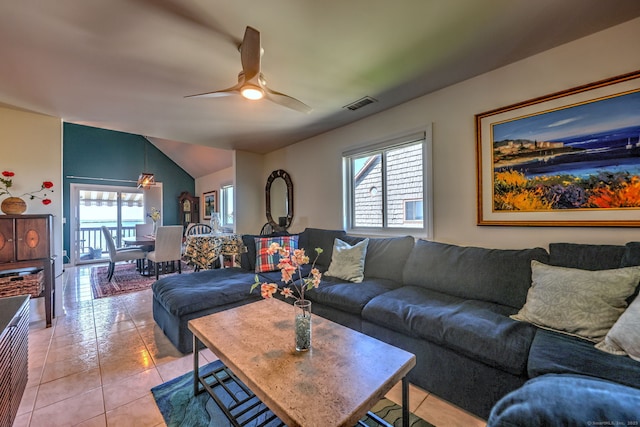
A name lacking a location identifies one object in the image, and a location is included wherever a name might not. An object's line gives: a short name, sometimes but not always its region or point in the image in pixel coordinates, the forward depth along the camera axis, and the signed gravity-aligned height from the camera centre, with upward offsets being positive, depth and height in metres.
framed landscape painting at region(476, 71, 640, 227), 1.73 +0.40
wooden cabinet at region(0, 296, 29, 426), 1.19 -0.72
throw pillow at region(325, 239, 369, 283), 2.67 -0.51
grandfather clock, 7.89 +0.28
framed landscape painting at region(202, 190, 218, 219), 7.24 +0.41
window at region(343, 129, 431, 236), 2.85 +0.36
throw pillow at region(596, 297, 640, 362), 1.17 -0.59
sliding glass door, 6.50 +0.08
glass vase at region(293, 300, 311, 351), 1.32 -0.59
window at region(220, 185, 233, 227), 6.72 +0.30
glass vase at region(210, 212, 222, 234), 4.45 -0.11
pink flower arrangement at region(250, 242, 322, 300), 1.39 -0.28
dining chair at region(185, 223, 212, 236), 5.80 -0.28
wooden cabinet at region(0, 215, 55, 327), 2.54 -0.28
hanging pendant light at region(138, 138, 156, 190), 5.29 +0.78
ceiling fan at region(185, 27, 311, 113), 1.61 +0.96
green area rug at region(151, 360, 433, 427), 1.47 -1.17
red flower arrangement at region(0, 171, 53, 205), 2.76 +0.37
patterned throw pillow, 3.02 -0.47
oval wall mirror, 4.54 +0.30
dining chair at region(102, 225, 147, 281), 4.64 -0.66
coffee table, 0.95 -0.69
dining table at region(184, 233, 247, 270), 3.76 -0.45
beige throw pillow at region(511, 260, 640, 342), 1.38 -0.51
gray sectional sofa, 1.31 -0.68
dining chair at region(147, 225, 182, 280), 4.45 -0.50
